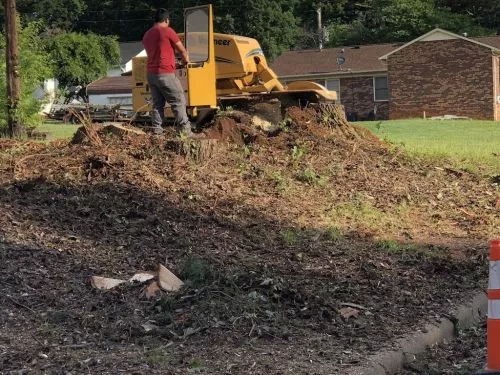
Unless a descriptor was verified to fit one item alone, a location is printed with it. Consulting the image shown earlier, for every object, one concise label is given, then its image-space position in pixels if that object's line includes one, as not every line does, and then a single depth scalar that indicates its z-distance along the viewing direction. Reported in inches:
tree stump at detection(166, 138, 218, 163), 360.2
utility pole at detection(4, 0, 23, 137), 523.2
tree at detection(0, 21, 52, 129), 590.9
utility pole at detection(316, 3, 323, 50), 2612.0
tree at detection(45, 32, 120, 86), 2060.8
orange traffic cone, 181.9
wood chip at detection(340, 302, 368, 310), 218.2
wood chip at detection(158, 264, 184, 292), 219.5
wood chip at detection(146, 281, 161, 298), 214.2
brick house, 1641.2
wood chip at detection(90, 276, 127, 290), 221.0
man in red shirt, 394.0
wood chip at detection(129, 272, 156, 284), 228.1
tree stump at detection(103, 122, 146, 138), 373.1
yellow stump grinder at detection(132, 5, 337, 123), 501.0
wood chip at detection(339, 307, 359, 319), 211.0
